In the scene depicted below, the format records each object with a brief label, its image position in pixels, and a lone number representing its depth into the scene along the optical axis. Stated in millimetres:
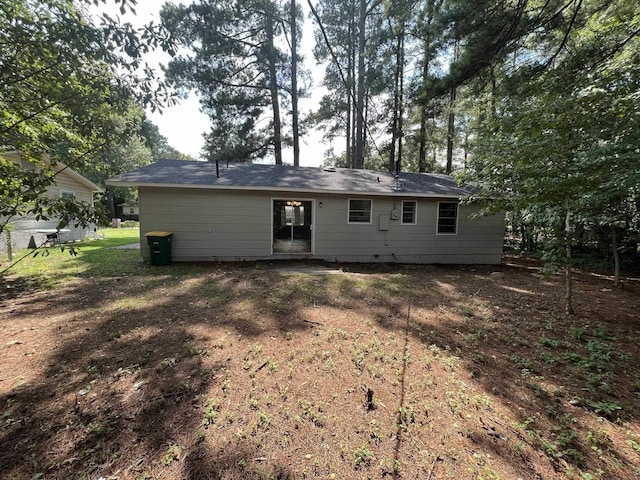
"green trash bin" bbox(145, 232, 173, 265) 7215
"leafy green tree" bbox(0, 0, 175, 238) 2578
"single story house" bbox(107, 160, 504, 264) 7723
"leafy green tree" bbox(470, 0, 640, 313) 3242
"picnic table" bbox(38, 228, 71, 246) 10092
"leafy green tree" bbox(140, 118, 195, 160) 43728
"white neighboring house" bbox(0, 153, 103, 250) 9359
